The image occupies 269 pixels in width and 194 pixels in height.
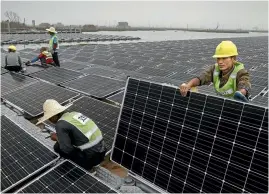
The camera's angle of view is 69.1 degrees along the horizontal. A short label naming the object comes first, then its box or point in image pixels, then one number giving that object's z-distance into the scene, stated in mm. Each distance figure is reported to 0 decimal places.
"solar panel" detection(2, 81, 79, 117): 6585
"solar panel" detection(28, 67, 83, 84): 9186
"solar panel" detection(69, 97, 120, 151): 5053
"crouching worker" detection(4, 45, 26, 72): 10779
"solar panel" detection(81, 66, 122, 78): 10649
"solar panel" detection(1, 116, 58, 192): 3873
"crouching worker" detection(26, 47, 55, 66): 12165
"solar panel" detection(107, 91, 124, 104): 7083
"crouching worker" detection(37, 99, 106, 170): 4072
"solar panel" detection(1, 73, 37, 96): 8185
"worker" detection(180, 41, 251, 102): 3846
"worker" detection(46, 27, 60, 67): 12055
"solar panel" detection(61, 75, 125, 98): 7622
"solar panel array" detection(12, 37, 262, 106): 10513
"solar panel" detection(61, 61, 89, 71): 12260
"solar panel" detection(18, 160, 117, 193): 3518
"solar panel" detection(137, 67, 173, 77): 10899
